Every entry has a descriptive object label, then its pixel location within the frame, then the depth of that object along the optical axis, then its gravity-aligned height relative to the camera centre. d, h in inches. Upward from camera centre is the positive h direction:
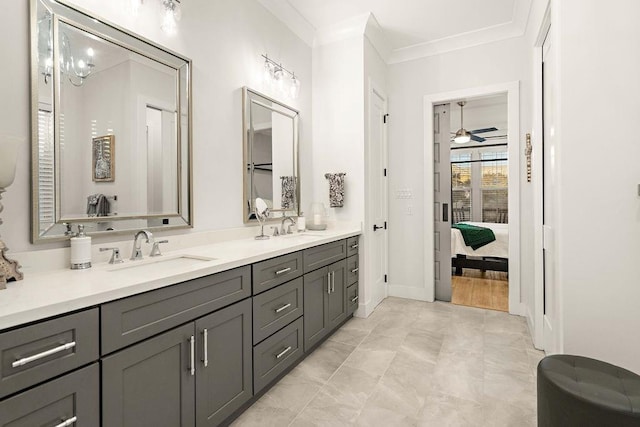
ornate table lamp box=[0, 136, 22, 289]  45.2 +6.0
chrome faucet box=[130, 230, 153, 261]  67.1 -6.3
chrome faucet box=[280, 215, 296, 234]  113.4 -3.9
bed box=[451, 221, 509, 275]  186.5 -24.5
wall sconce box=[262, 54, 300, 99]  110.0 +48.3
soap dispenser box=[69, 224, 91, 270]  57.3 -6.8
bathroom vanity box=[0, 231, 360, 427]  36.7 -18.7
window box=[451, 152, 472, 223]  309.1 +25.8
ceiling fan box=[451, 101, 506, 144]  230.2 +58.3
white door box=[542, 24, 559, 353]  75.7 +2.7
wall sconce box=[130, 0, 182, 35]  74.0 +46.0
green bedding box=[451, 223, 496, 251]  187.8 -14.2
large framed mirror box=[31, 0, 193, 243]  55.9 +17.4
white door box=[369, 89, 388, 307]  136.0 +8.8
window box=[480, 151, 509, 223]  292.5 +24.5
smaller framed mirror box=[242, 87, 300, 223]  101.7 +20.6
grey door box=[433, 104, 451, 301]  147.7 +6.3
